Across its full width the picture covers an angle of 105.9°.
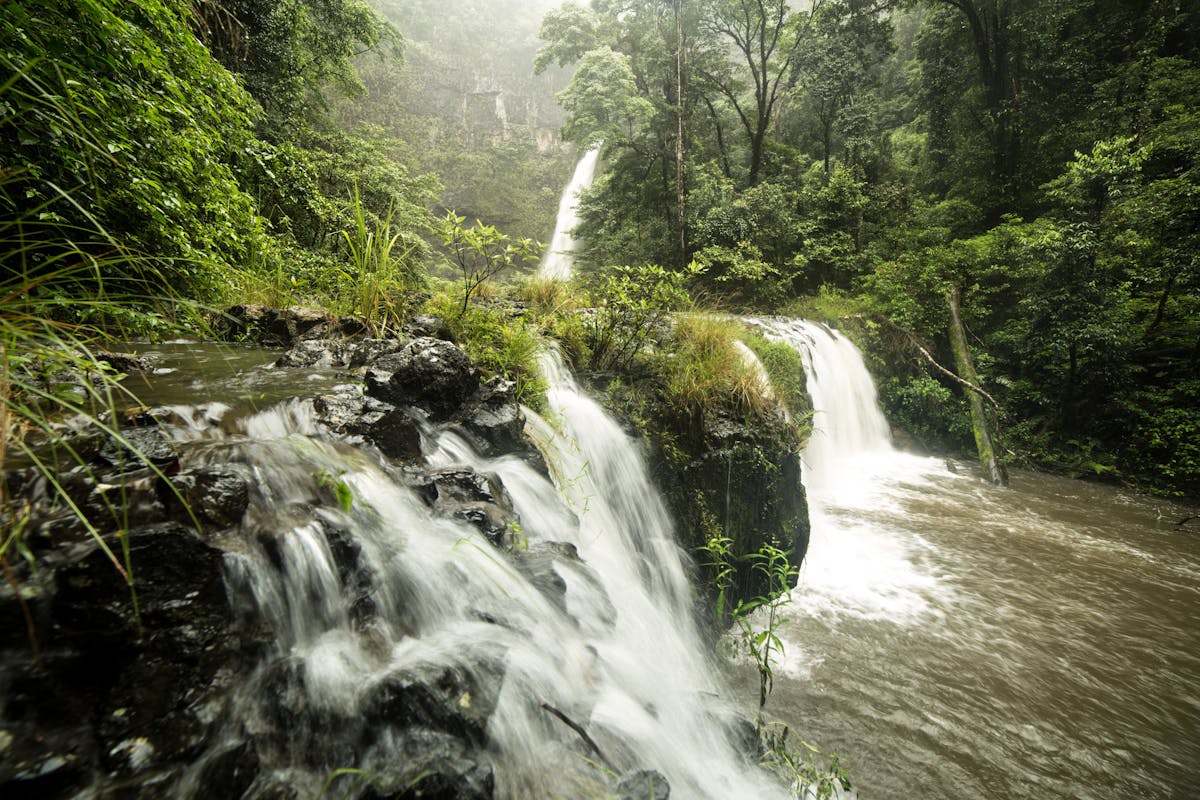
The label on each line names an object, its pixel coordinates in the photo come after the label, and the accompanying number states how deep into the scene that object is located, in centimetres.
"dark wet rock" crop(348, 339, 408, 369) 332
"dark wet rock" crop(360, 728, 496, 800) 122
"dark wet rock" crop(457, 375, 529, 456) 303
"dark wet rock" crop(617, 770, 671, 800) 157
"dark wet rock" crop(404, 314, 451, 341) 384
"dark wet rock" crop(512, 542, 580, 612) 224
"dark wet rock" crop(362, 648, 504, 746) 140
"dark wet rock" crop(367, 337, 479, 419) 285
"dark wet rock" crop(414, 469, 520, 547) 226
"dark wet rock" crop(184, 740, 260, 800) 112
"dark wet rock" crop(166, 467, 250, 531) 147
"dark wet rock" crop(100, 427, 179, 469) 148
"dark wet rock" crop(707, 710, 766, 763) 232
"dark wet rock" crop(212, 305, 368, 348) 383
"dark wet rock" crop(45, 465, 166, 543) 124
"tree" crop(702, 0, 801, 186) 1277
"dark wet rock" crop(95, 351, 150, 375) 234
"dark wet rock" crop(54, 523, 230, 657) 115
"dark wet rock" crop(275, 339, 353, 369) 332
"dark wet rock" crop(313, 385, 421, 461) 238
